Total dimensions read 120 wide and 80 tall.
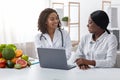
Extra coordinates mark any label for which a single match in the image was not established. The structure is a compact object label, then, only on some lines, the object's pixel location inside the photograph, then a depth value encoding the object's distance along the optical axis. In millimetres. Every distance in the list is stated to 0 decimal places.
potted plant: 3898
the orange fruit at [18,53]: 2212
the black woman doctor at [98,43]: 2135
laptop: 1910
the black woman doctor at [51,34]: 2605
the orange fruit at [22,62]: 2105
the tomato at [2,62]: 2113
